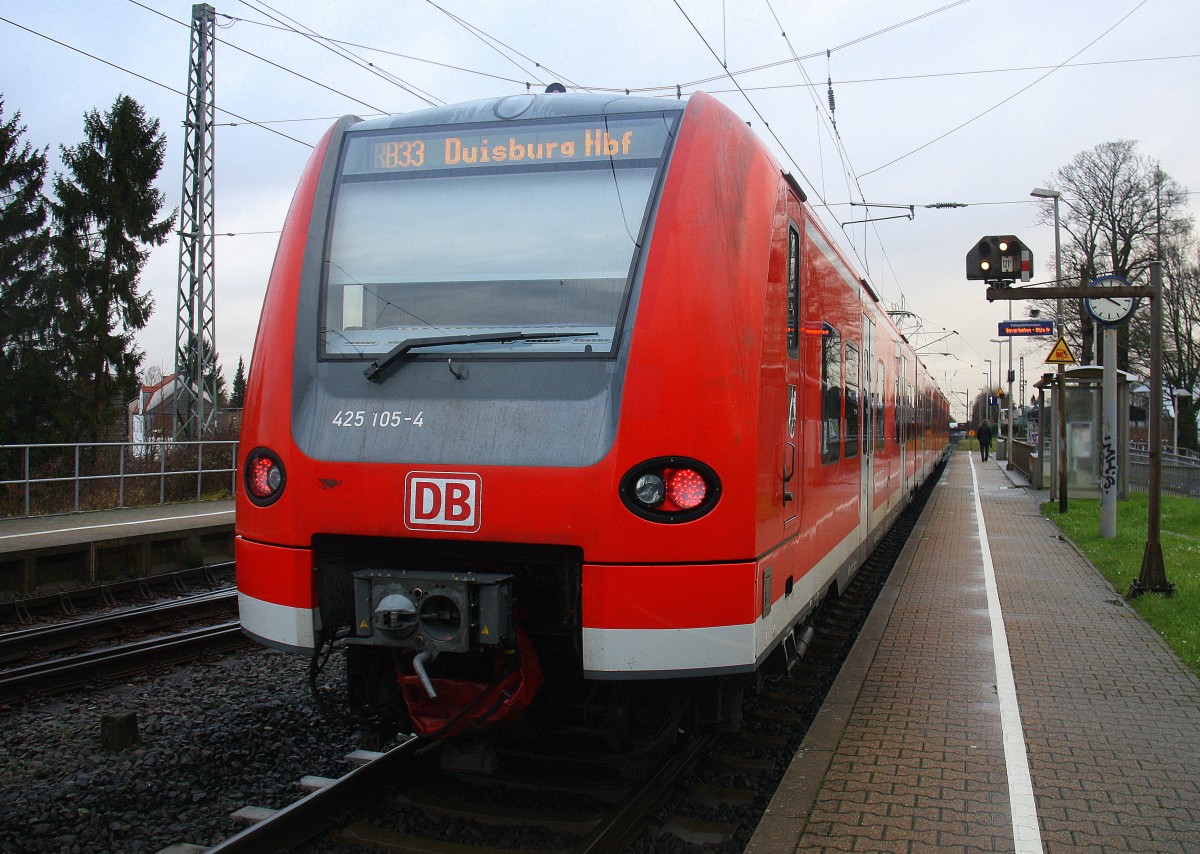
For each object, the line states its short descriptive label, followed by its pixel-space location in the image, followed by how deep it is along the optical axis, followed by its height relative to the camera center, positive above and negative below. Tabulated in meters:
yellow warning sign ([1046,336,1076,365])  18.59 +1.44
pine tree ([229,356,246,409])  73.24 +4.19
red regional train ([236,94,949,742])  3.77 +0.06
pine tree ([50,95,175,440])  29.02 +5.35
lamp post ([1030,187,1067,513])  18.91 +0.13
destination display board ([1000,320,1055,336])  18.02 +1.90
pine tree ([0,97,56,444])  27.69 +3.66
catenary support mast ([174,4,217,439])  20.22 +3.55
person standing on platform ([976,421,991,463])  46.31 -0.15
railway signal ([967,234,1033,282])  11.23 +1.90
